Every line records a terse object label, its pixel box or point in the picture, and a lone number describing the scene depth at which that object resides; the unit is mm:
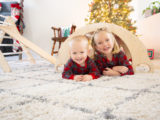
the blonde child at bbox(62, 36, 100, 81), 1005
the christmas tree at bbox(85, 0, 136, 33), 3115
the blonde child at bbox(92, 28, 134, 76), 1117
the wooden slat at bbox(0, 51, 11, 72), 1476
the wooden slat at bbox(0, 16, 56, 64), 1574
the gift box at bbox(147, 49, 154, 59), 2621
